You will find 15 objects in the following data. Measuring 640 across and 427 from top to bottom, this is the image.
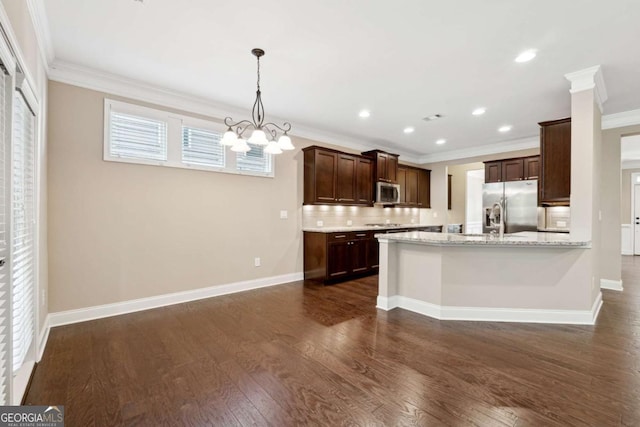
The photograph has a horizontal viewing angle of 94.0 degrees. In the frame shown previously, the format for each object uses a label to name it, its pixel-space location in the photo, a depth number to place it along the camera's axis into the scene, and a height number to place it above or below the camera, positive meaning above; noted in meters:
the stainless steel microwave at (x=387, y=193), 6.11 +0.43
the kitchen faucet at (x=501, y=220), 3.42 -0.08
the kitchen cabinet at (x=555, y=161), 3.50 +0.65
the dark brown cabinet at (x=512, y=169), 5.67 +0.90
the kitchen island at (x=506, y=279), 3.10 -0.70
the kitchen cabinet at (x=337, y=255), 4.81 -0.71
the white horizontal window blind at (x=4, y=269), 1.50 -0.31
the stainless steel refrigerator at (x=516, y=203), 5.57 +0.22
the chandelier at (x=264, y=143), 2.81 +0.67
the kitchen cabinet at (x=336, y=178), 5.11 +0.65
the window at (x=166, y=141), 3.42 +0.89
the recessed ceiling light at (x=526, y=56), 2.75 +1.50
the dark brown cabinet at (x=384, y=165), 6.10 +1.01
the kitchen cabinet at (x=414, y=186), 6.95 +0.67
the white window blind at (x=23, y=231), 1.90 -0.14
